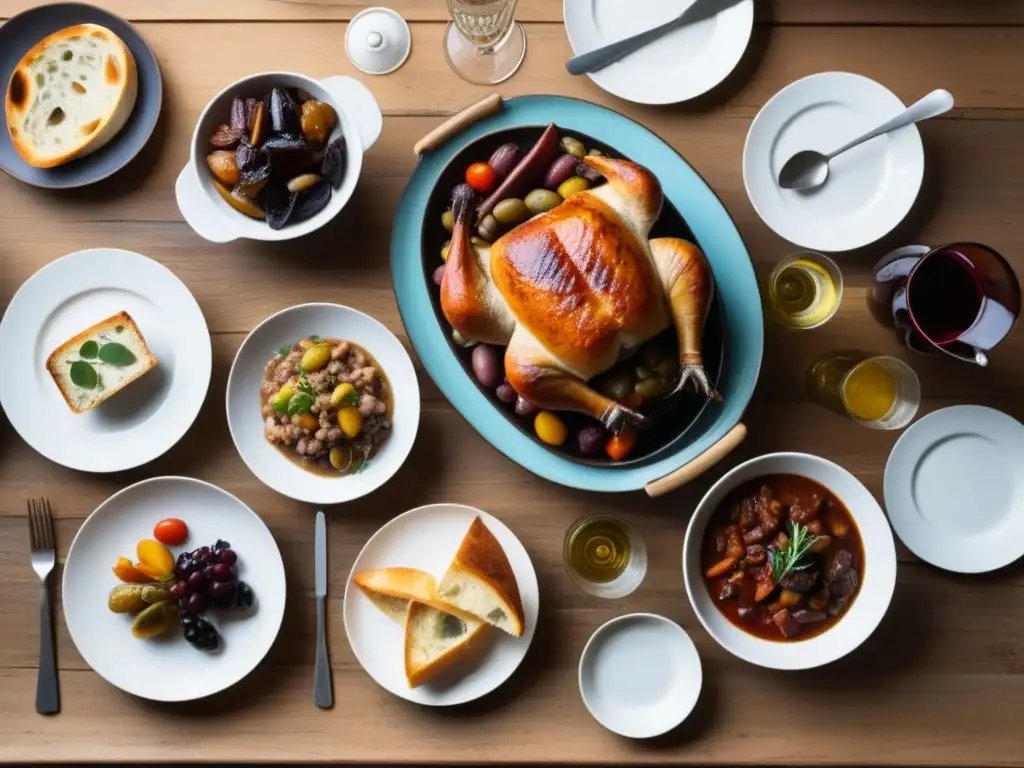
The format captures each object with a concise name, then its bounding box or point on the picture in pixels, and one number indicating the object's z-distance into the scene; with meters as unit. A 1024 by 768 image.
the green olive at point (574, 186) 1.65
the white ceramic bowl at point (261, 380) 1.77
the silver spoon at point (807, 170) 1.79
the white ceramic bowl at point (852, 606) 1.68
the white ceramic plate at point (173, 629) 1.79
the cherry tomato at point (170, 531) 1.79
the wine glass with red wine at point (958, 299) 1.66
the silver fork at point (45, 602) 1.81
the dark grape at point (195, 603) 1.75
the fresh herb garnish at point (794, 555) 1.65
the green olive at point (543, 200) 1.65
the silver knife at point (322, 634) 1.79
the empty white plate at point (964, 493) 1.78
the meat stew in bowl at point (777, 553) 1.70
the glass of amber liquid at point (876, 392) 1.76
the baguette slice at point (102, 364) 1.77
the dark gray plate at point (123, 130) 1.84
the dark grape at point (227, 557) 1.76
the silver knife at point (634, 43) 1.81
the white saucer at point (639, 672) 1.75
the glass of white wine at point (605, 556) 1.79
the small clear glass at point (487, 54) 1.86
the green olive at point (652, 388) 1.61
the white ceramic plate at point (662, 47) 1.83
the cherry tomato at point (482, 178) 1.68
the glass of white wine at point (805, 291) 1.78
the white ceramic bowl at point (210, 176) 1.72
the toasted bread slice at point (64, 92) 1.82
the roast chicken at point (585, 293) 1.50
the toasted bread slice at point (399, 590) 1.72
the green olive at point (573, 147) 1.67
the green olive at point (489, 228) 1.66
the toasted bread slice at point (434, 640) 1.71
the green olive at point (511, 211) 1.64
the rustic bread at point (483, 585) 1.69
